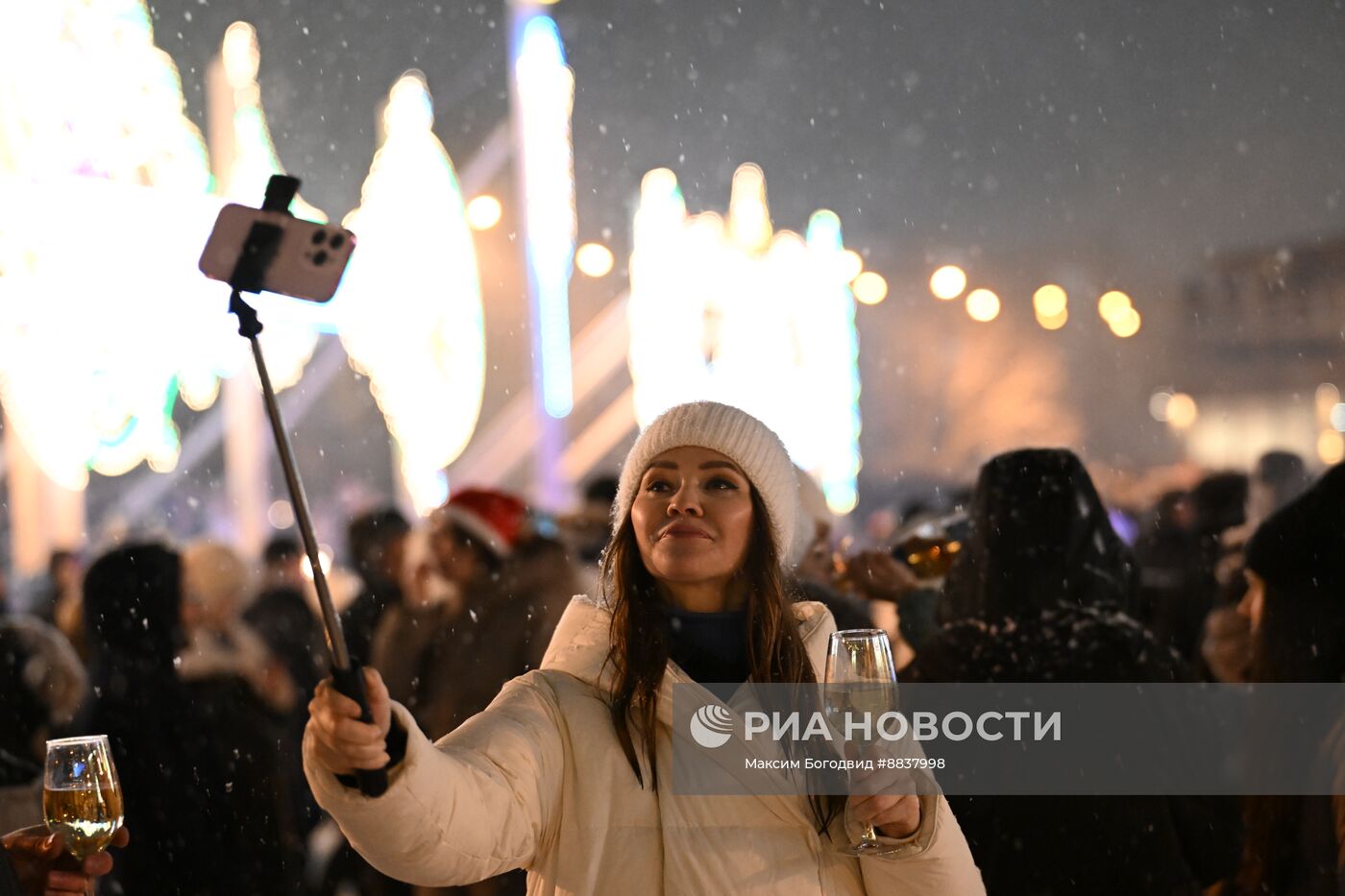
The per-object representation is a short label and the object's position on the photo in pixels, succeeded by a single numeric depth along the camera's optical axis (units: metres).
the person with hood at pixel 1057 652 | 3.30
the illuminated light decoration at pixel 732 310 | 19.42
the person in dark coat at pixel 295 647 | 6.38
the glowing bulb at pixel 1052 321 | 12.13
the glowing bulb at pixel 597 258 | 10.73
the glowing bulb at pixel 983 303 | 10.90
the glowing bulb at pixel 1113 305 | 13.95
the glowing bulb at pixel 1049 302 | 11.46
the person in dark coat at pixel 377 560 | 7.21
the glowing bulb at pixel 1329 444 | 29.50
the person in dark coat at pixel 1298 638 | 3.75
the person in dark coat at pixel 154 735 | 4.04
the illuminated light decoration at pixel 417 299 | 13.99
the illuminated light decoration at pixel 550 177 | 19.31
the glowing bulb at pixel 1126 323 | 13.81
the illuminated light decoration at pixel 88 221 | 8.30
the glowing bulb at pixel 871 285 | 23.34
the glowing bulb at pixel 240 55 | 12.66
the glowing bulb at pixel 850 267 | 24.54
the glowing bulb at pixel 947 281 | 9.24
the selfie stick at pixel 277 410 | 1.77
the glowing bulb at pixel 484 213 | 22.08
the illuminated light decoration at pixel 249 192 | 11.91
